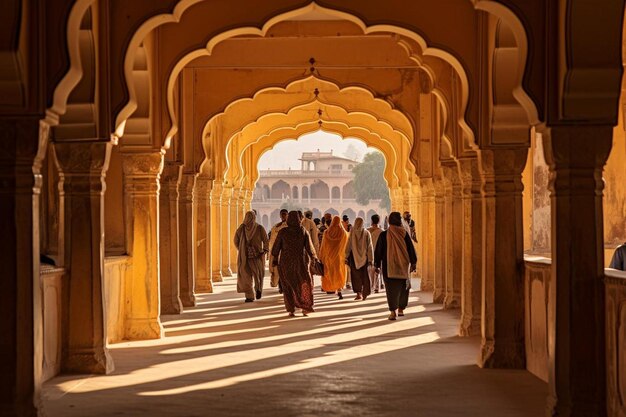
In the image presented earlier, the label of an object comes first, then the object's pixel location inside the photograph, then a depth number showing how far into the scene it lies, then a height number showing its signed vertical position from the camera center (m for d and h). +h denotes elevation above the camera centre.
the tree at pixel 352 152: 185.38 +11.14
